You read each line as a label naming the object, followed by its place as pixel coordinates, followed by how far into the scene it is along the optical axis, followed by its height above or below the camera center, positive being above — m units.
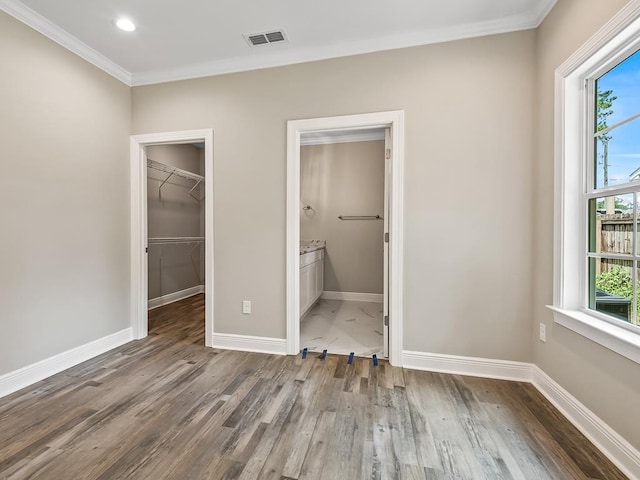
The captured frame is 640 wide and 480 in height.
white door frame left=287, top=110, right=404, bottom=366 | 2.32 +0.22
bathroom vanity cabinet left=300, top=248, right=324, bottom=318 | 3.35 -0.58
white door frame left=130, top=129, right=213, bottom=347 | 2.84 +0.16
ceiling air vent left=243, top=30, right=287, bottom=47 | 2.26 +1.61
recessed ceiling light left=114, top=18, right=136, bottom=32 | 2.13 +1.61
